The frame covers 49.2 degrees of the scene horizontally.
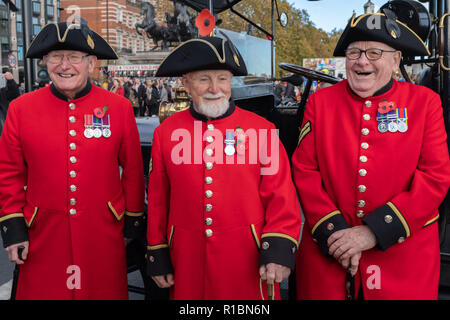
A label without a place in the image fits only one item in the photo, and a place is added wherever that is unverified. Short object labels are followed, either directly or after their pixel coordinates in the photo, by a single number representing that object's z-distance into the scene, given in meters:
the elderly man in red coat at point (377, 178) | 1.87
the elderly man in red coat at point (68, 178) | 2.18
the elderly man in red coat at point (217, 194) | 1.97
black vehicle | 2.34
